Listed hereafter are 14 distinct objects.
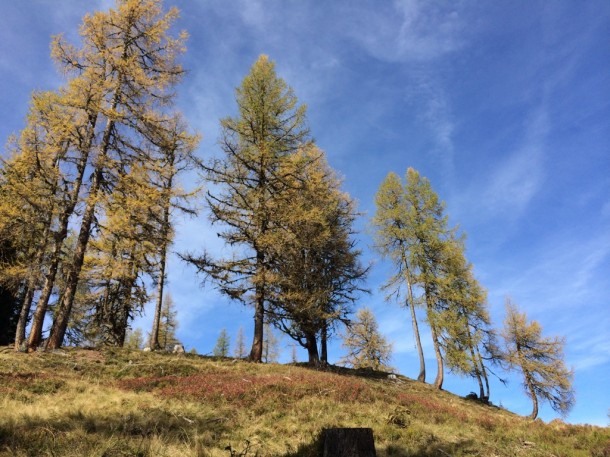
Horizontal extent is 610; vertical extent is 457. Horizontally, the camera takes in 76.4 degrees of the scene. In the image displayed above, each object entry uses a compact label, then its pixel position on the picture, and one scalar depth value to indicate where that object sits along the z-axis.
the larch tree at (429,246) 22.89
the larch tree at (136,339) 49.26
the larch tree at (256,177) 16.88
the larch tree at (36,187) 14.77
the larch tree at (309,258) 16.67
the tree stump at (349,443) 4.61
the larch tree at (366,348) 29.84
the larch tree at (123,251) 15.33
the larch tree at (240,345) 53.47
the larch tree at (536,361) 24.11
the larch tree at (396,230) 24.88
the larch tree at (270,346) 49.49
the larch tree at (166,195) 16.39
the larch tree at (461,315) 21.73
